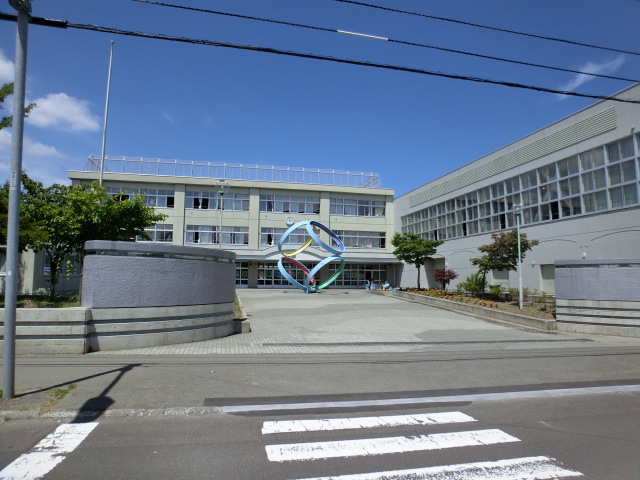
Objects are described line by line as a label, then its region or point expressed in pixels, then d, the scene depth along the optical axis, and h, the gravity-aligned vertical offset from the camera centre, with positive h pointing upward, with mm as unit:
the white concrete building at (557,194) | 23516 +6004
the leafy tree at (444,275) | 32334 +420
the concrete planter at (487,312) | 16484 -1543
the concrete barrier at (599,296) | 14867 -657
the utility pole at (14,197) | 5984 +1314
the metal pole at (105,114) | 26281 +11055
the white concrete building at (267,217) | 44500 +7572
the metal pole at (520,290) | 20453 -521
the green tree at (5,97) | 8688 +3935
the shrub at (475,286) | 28475 -406
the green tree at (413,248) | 33531 +2655
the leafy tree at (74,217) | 14188 +2443
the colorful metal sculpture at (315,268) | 35625 +2023
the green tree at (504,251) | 24188 +1686
